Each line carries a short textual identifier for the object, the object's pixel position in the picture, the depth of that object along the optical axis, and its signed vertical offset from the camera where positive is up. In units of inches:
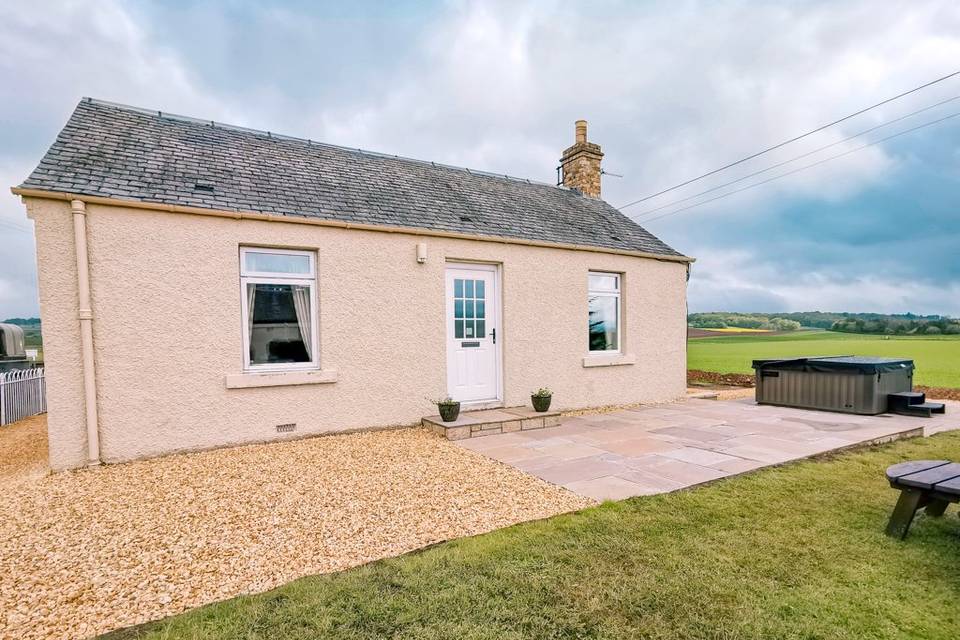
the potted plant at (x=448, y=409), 257.5 -62.2
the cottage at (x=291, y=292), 207.8 +8.7
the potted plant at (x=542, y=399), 281.0 -62.4
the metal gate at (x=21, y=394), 334.3 -68.7
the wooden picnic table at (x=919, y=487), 112.7 -50.5
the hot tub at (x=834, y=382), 299.6 -60.7
